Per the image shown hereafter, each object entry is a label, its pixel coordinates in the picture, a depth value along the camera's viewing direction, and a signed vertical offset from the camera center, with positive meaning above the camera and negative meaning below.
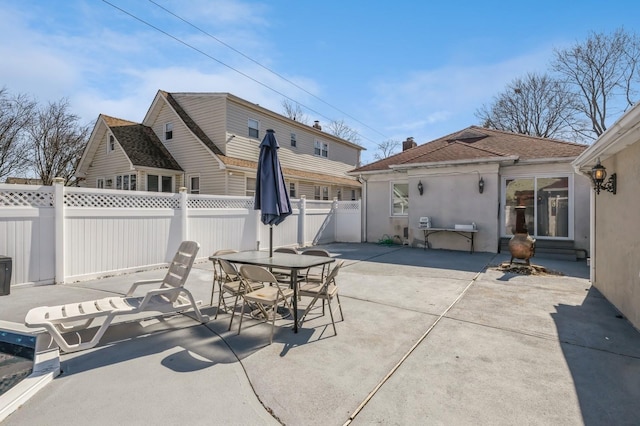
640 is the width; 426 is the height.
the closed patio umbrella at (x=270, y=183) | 5.64 +0.53
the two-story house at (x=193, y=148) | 14.77 +3.19
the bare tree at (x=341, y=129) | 37.12 +9.81
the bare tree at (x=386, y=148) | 39.34 +8.12
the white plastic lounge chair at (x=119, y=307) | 3.30 -1.10
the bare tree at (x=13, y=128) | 17.50 +4.64
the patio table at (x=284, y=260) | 4.13 -0.72
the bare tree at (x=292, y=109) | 34.03 +11.08
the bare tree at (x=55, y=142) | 19.61 +4.38
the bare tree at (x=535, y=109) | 24.14 +8.56
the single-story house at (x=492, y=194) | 10.55 +0.75
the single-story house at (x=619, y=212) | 4.25 +0.05
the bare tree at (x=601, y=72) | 20.53 +9.62
